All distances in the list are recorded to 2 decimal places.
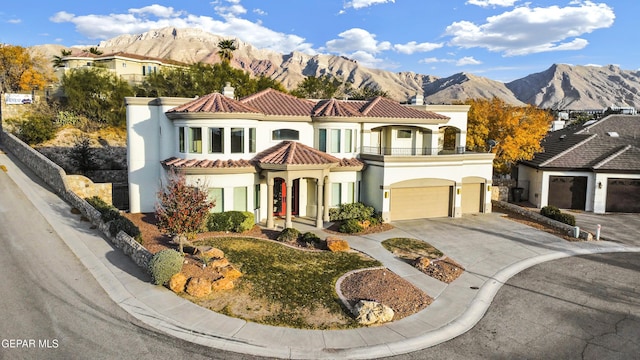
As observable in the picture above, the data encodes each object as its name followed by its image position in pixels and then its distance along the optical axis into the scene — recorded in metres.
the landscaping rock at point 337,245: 19.81
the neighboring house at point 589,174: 30.81
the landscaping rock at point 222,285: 14.35
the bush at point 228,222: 22.34
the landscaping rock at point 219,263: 15.85
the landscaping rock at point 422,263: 17.60
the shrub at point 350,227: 23.28
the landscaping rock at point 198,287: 13.92
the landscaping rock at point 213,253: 16.90
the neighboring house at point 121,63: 63.44
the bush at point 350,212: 25.75
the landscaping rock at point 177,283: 14.11
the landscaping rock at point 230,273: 15.29
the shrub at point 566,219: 25.30
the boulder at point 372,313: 12.66
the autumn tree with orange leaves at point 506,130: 33.34
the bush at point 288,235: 21.12
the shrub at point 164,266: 14.32
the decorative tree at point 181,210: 16.67
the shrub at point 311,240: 20.64
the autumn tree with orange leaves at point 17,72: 52.59
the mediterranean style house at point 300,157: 23.66
